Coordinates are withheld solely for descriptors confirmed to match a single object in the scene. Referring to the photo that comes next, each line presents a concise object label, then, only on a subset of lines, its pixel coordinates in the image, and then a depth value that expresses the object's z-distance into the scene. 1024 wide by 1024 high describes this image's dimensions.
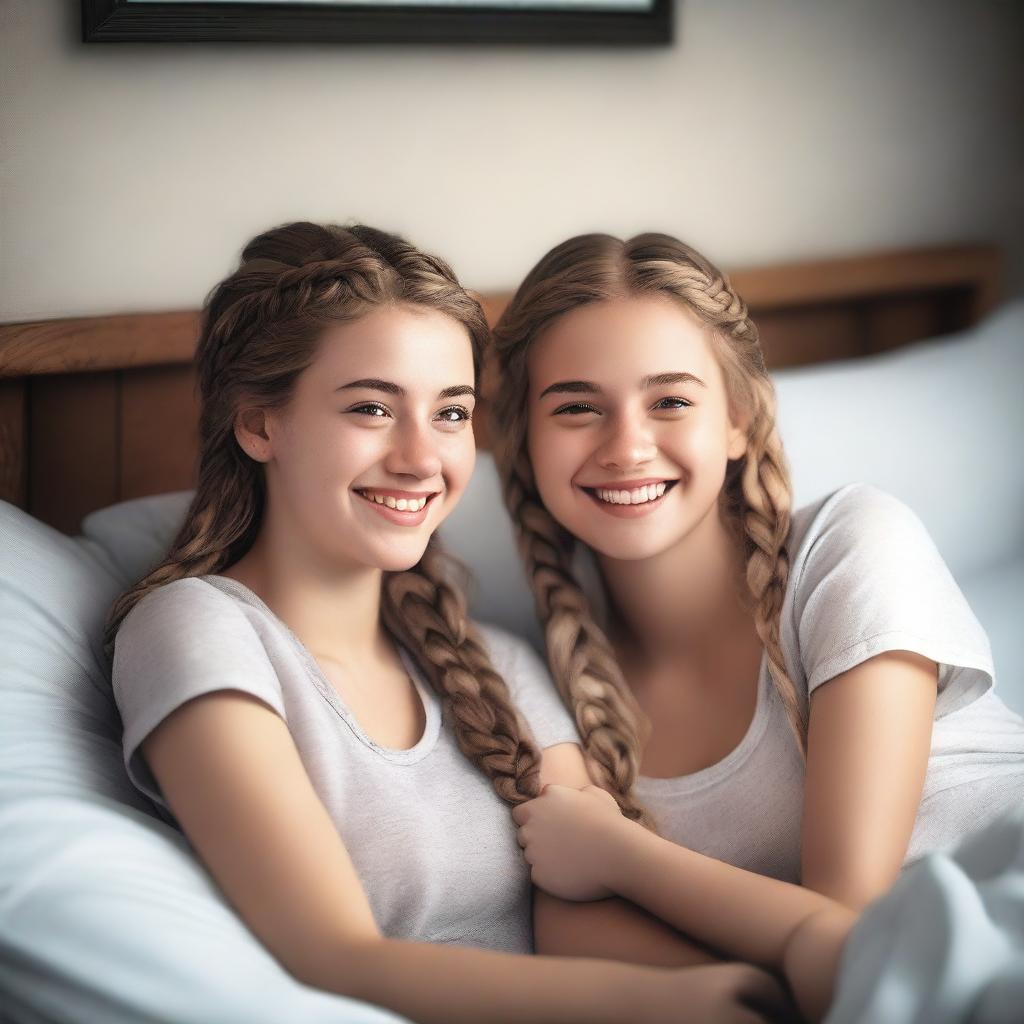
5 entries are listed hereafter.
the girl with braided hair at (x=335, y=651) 1.02
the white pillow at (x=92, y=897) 0.89
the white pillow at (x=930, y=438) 1.83
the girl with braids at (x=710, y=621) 1.21
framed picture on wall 1.56
